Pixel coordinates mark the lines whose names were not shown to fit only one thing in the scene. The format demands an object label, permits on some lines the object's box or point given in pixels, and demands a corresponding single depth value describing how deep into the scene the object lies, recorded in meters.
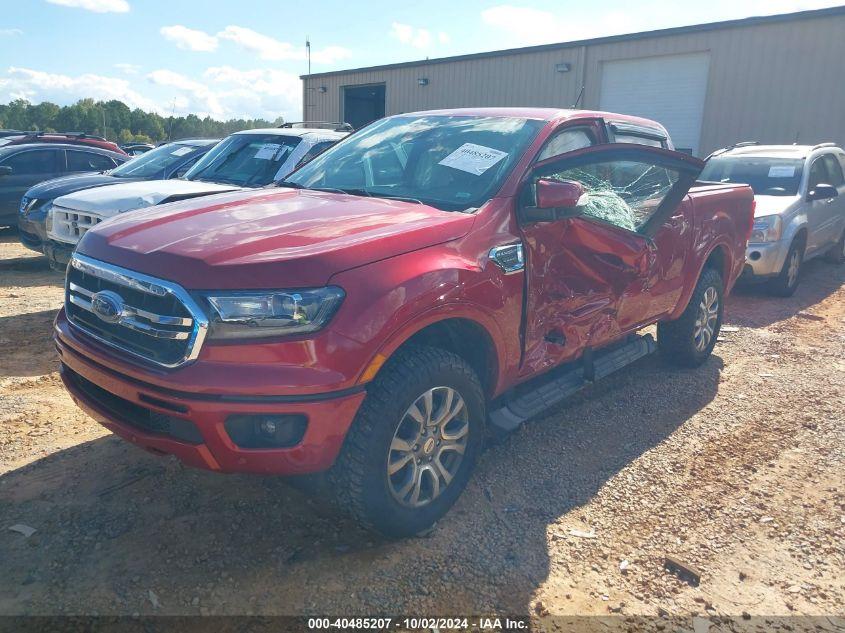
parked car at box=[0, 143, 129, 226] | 10.27
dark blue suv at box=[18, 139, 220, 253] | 7.91
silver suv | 7.82
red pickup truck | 2.46
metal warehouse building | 13.98
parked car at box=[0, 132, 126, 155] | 11.02
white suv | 6.18
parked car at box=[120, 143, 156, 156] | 19.65
